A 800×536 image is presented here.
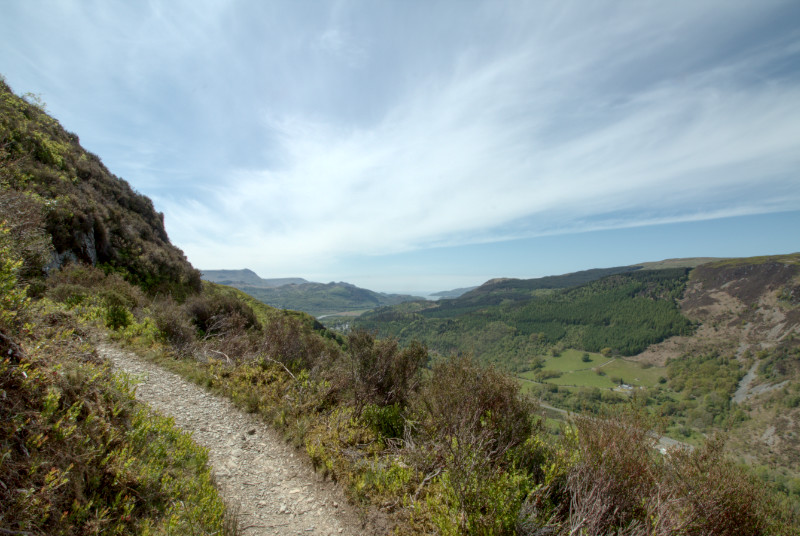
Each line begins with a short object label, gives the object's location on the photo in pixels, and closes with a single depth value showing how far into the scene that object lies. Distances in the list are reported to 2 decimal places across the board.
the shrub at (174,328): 10.08
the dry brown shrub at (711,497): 3.71
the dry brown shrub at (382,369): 7.59
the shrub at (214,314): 12.85
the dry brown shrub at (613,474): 3.65
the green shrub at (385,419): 6.64
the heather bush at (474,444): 3.72
